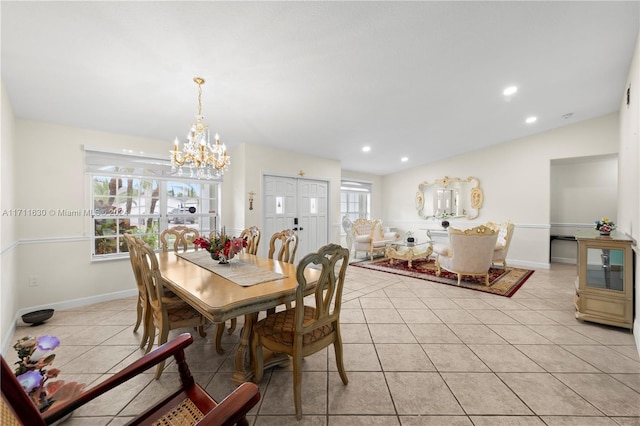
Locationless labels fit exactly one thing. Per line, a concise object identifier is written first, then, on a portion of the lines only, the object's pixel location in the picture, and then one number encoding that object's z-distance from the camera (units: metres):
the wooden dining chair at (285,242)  2.62
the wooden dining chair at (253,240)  3.16
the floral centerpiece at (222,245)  2.31
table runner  1.91
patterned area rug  3.99
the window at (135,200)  3.44
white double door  4.79
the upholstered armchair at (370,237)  6.12
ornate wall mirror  6.15
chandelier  2.46
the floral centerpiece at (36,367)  1.17
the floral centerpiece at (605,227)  2.82
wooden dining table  1.47
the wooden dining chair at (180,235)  3.18
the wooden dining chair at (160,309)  1.90
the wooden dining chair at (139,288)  2.03
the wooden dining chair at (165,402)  0.66
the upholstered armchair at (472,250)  3.85
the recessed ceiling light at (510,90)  3.32
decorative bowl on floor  2.69
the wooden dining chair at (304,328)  1.53
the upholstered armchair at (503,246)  4.88
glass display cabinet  2.57
